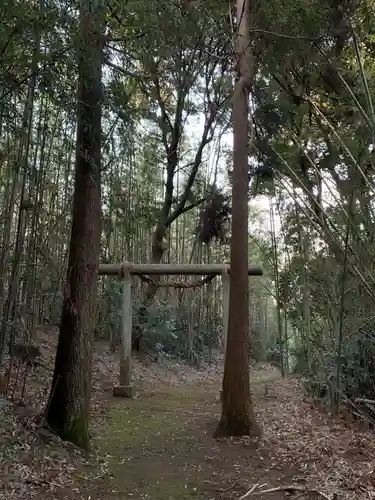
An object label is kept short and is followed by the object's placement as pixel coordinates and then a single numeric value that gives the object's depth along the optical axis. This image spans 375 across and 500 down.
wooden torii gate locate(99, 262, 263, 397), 5.97
